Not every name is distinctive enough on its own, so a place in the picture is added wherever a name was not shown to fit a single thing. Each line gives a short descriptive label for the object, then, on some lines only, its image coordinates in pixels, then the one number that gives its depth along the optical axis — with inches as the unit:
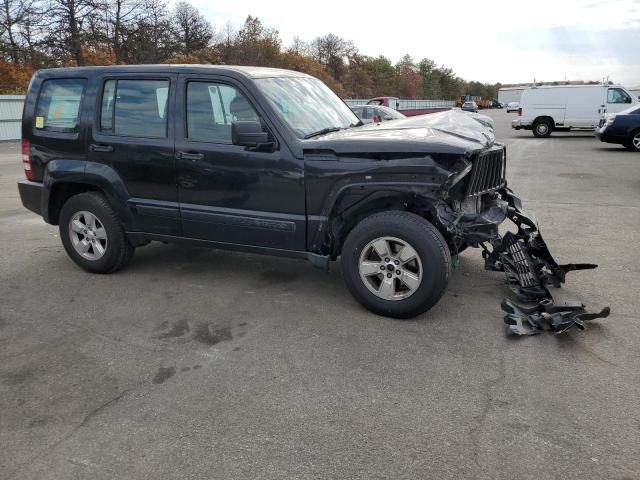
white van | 899.4
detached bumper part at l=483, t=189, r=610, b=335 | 158.9
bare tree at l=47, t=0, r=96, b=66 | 1263.5
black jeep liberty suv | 164.9
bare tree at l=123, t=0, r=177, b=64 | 1550.2
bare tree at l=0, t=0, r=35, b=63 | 1223.5
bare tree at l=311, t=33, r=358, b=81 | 3041.3
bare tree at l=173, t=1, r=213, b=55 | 2263.9
